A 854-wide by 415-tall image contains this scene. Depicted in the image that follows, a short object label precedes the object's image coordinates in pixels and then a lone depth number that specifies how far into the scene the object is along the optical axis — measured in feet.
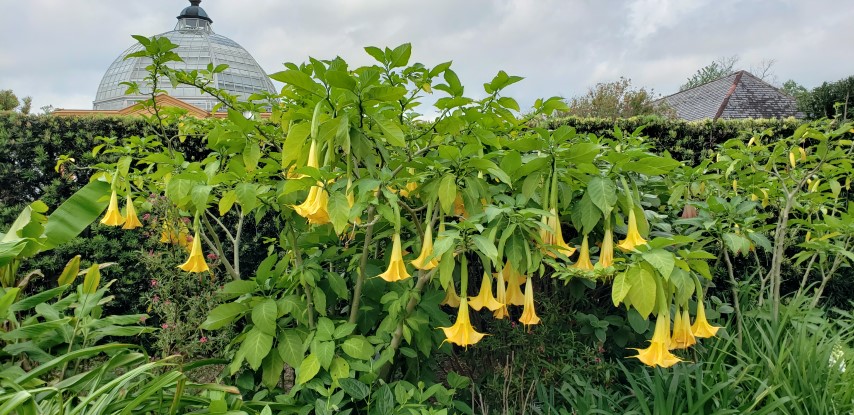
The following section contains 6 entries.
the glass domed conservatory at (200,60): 184.03
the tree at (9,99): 82.72
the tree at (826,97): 33.53
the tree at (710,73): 126.93
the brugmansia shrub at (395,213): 5.53
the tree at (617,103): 65.92
